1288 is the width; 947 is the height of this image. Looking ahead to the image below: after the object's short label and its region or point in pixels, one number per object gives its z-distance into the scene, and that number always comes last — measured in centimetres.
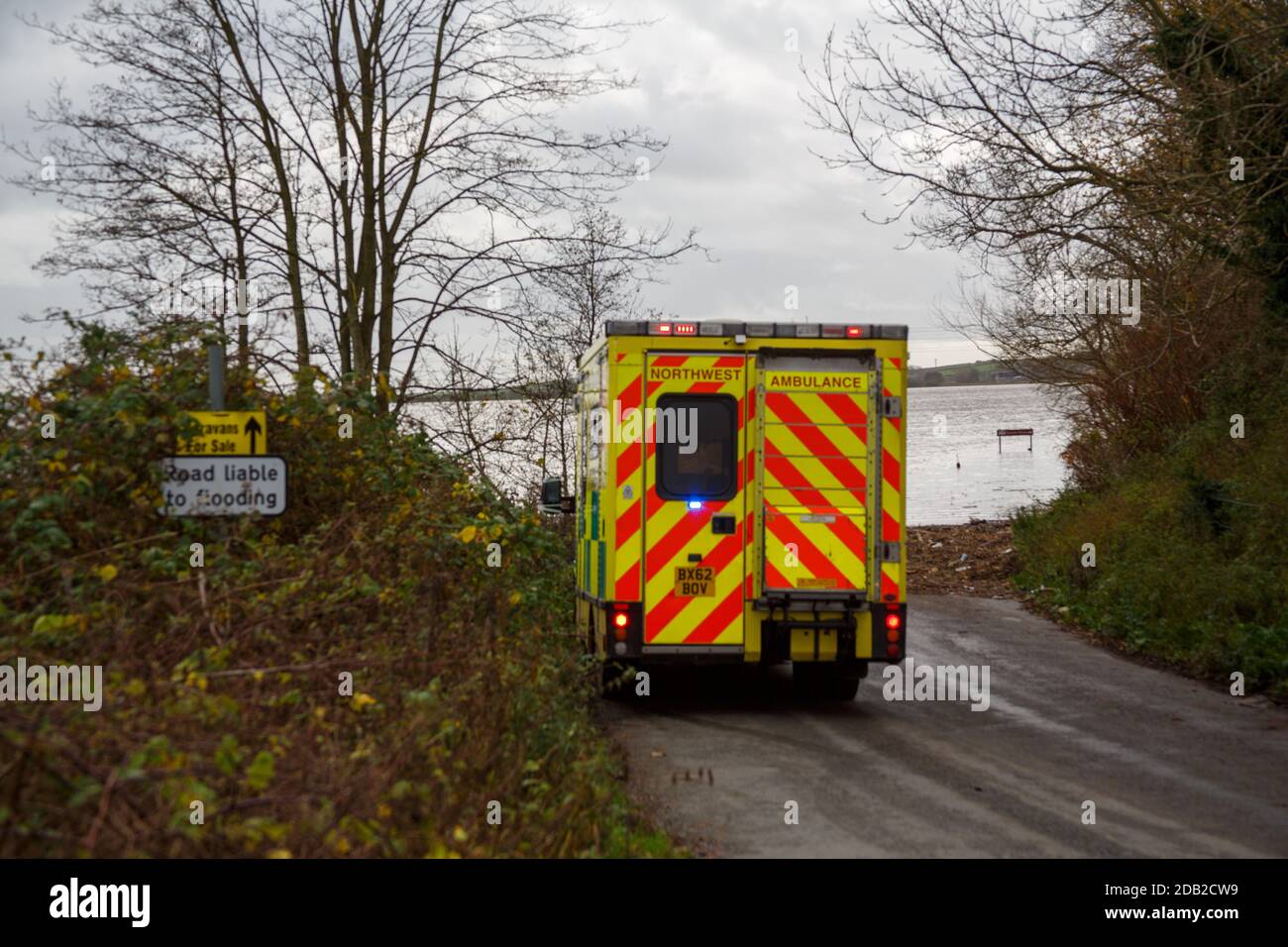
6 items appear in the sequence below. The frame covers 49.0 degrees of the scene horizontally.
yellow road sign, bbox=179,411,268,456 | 926
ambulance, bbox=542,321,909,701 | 1169
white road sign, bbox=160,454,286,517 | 908
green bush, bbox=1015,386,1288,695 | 1398
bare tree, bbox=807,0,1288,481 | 1398
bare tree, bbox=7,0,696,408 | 1752
